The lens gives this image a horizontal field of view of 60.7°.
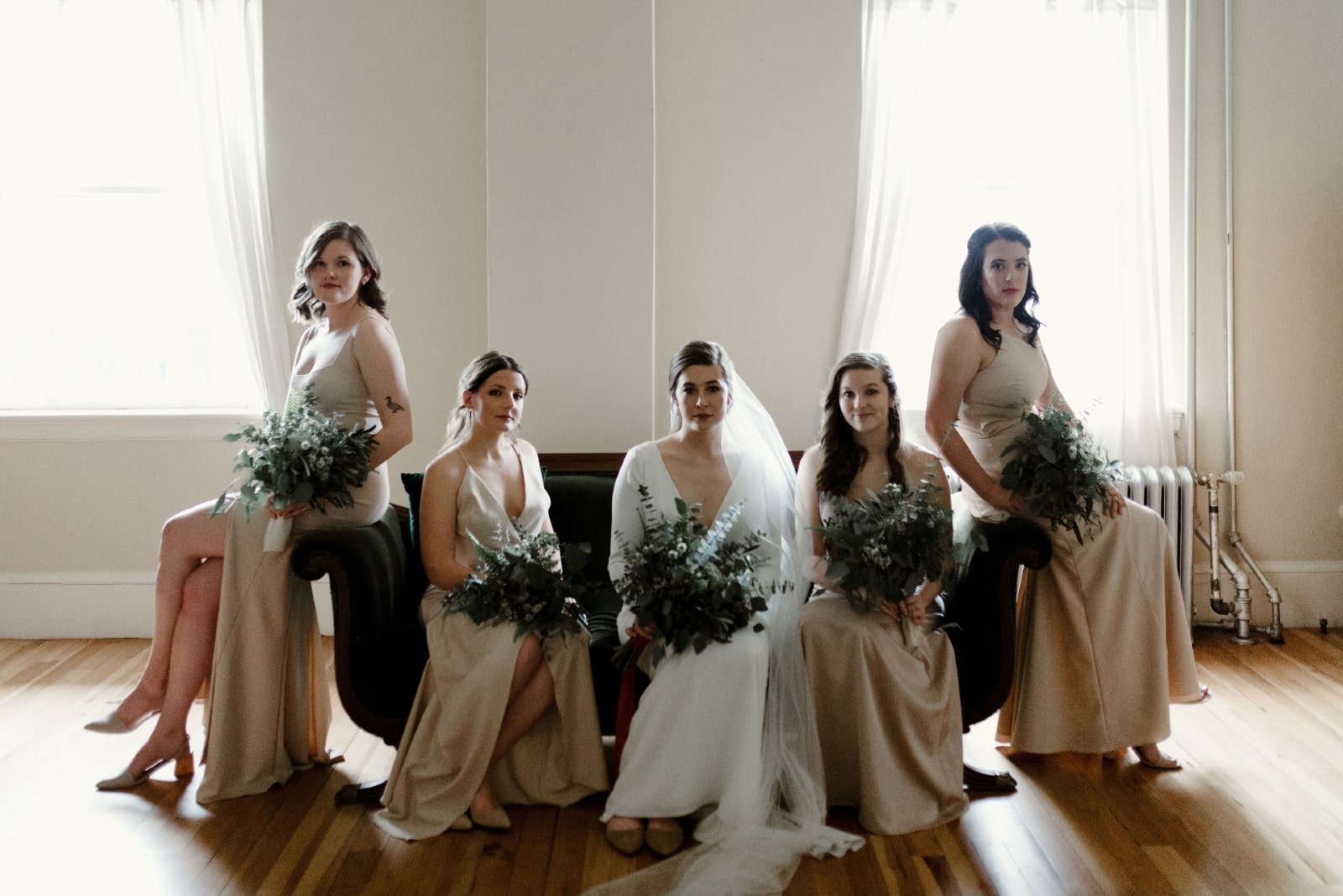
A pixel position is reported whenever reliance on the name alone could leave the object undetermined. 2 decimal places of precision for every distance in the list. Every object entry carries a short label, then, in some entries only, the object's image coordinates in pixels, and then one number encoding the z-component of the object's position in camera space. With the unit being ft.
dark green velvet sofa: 11.31
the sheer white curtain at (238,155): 16.63
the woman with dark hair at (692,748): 10.30
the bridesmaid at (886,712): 10.80
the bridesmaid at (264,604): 11.66
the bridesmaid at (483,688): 10.87
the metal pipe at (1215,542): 16.87
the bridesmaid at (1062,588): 12.05
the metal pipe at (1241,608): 16.79
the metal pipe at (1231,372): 16.66
